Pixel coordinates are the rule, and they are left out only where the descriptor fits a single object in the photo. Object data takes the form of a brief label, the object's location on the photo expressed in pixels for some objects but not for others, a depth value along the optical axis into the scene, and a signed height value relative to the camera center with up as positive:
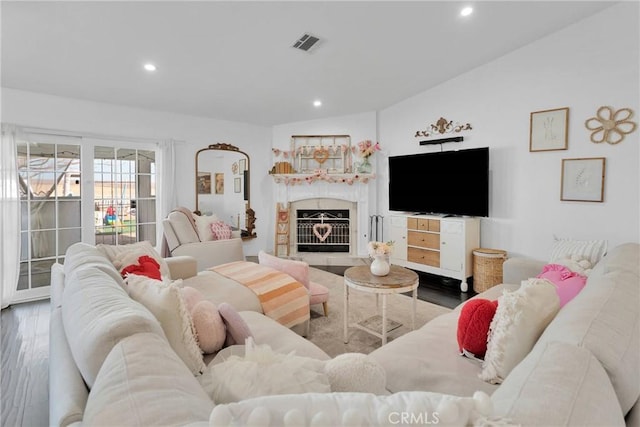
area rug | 2.61 -1.12
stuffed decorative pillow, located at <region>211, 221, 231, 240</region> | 4.50 -0.40
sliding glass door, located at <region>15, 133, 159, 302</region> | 3.87 +0.06
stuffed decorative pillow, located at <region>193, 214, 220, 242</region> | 4.38 -0.34
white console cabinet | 4.10 -0.54
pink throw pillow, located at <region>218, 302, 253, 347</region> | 1.57 -0.61
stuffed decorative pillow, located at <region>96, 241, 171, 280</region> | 2.29 -0.39
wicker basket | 3.83 -0.76
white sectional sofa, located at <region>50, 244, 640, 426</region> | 0.66 -0.43
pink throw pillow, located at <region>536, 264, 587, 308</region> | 1.87 -0.48
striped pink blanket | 2.49 -0.72
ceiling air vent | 3.07 +1.57
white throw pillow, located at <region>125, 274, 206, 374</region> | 1.29 -0.47
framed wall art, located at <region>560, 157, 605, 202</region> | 3.28 +0.26
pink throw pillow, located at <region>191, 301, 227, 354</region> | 1.53 -0.60
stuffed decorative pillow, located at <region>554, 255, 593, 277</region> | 2.40 -0.46
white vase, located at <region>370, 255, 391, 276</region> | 2.68 -0.52
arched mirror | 5.38 +0.29
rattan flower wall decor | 3.11 +0.79
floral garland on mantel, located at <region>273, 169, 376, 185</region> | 5.53 +0.43
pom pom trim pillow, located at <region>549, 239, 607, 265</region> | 2.71 -0.40
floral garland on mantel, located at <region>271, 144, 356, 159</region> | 5.66 +0.95
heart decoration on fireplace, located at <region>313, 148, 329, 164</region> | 5.76 +0.86
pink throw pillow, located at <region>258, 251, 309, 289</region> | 2.98 -0.62
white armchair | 4.03 -0.54
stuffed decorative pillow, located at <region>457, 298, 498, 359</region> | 1.52 -0.59
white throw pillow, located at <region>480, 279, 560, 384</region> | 1.31 -0.50
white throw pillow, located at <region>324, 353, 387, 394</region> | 1.10 -0.59
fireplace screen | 5.84 -0.49
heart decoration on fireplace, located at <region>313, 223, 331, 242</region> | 5.85 -0.49
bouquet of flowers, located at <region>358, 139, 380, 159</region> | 5.47 +0.94
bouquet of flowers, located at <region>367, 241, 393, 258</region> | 2.70 -0.38
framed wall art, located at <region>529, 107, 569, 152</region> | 3.50 +0.83
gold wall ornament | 4.44 +1.08
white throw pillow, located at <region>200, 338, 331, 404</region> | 0.90 -0.51
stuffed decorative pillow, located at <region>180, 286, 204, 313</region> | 1.65 -0.50
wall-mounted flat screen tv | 4.09 +0.30
